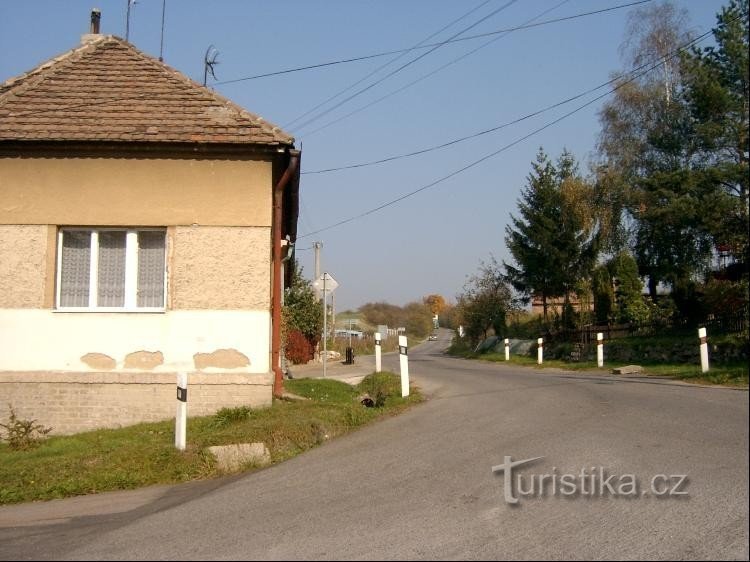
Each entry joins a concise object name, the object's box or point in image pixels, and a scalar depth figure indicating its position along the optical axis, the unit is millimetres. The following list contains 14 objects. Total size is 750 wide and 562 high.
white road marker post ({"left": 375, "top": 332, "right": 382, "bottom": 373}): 17852
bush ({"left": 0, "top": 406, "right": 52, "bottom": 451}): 10523
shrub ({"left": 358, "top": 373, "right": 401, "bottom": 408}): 12969
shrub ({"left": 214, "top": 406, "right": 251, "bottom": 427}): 10438
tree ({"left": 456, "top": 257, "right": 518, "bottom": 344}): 43875
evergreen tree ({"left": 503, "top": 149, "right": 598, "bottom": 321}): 18734
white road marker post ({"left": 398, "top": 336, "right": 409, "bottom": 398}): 12266
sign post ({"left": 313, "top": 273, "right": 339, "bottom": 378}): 21297
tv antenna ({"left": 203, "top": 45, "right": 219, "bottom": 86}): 19422
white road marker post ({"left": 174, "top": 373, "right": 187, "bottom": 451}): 9102
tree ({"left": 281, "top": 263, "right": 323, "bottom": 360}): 36869
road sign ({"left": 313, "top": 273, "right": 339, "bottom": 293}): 21328
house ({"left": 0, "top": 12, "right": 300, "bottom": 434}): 11352
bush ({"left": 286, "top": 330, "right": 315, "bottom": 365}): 33625
